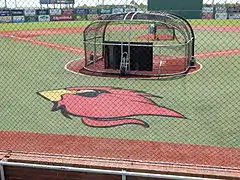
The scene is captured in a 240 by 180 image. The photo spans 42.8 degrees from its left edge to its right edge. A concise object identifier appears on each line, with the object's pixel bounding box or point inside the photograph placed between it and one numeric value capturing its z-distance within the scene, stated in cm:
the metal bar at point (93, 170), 388
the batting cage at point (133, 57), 1302
